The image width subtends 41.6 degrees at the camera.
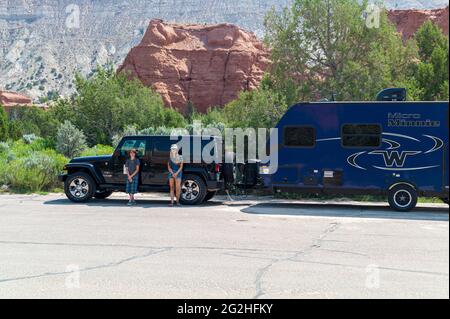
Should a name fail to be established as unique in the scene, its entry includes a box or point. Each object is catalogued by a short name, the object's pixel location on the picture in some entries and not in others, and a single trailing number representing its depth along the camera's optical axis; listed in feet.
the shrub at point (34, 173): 65.57
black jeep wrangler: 54.03
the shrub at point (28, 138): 114.63
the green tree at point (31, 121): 148.08
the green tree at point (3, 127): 133.39
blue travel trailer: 49.08
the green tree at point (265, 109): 76.43
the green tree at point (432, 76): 83.76
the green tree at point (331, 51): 76.23
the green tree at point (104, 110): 111.75
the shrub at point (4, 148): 86.56
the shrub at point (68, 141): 87.61
